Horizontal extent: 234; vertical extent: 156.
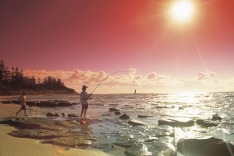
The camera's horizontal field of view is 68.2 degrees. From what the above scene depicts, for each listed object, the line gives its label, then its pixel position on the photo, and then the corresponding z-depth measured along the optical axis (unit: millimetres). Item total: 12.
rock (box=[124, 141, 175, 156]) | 7229
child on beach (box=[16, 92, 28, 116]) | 15405
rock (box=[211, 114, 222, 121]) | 17687
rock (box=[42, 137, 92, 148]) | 7609
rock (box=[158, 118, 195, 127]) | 13960
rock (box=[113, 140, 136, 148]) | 8358
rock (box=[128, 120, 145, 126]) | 13777
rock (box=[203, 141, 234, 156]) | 7094
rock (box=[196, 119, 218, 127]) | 14359
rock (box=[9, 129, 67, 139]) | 8186
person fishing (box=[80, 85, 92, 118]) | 13585
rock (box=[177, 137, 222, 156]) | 7542
